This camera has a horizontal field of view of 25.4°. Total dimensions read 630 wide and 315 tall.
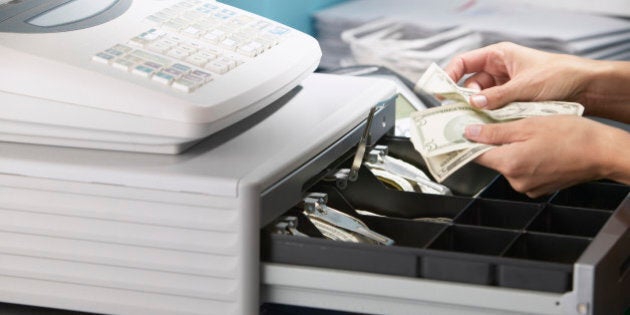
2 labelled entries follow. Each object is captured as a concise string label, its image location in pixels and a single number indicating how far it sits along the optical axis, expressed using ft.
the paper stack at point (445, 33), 7.65
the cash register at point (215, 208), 3.67
